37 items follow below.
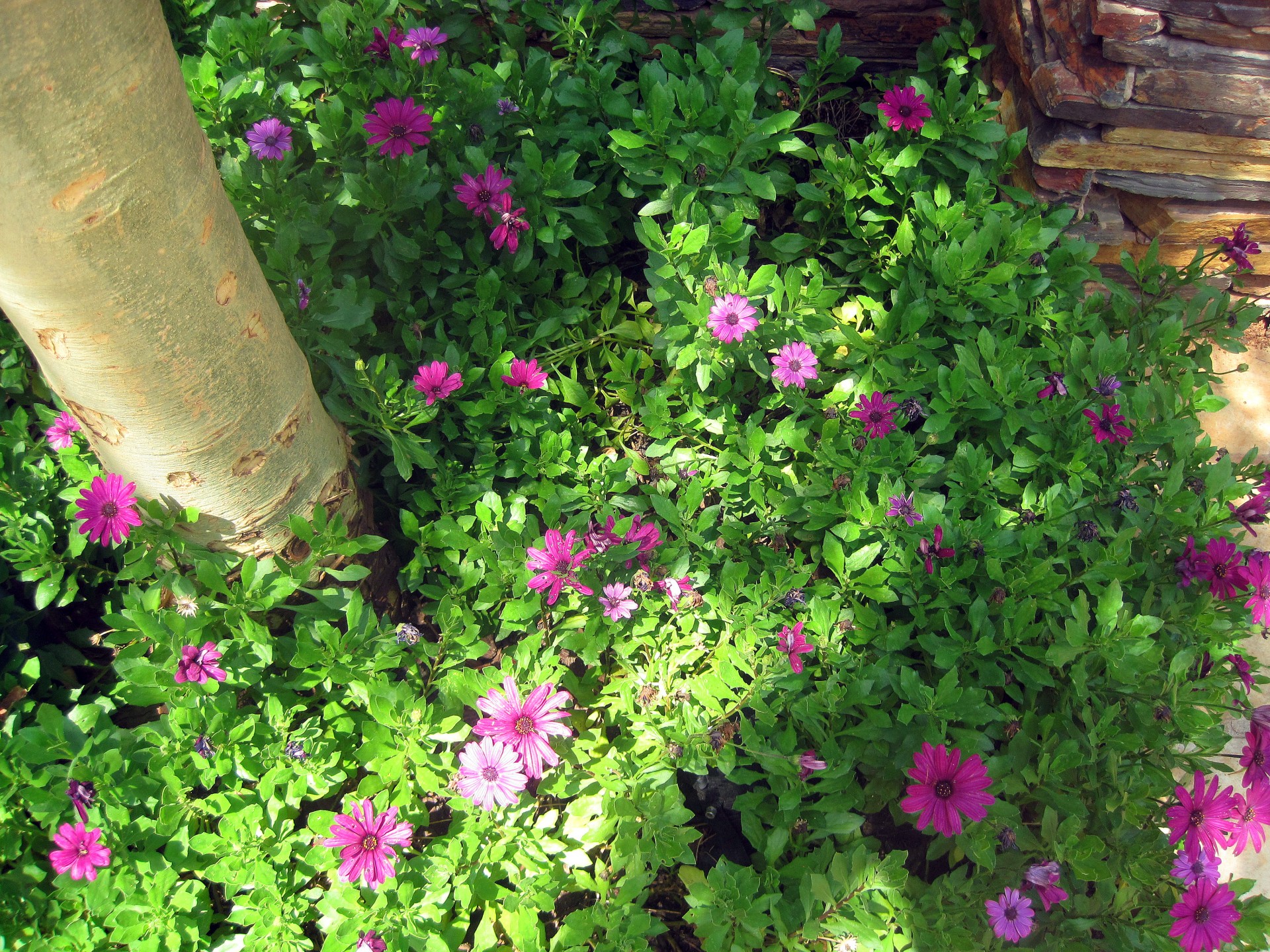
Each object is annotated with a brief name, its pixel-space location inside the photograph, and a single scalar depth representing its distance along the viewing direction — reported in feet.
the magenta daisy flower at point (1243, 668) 2.75
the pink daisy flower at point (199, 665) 2.47
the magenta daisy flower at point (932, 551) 2.79
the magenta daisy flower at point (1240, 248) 3.34
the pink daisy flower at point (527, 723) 2.45
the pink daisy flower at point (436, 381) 2.83
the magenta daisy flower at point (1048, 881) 2.45
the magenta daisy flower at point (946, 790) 2.45
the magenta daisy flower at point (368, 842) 2.36
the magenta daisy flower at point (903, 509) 2.80
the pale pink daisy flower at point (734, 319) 2.87
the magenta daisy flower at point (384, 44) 3.21
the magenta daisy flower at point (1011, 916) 2.42
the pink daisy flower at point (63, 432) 2.88
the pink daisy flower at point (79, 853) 2.36
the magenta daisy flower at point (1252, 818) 2.58
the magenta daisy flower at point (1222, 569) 2.80
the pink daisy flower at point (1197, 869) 2.46
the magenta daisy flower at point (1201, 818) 2.53
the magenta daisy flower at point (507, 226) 2.98
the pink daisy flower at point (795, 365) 2.93
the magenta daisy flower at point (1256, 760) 2.66
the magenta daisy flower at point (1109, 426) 2.95
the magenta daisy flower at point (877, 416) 2.95
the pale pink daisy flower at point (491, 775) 2.41
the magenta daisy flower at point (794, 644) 2.68
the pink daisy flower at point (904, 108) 3.29
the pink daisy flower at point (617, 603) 2.71
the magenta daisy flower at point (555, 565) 2.64
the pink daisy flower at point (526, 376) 2.98
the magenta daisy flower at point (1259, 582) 2.74
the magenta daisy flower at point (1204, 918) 2.40
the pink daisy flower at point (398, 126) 2.94
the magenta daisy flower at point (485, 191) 2.98
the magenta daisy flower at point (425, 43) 3.14
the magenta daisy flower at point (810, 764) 2.57
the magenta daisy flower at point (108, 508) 2.48
